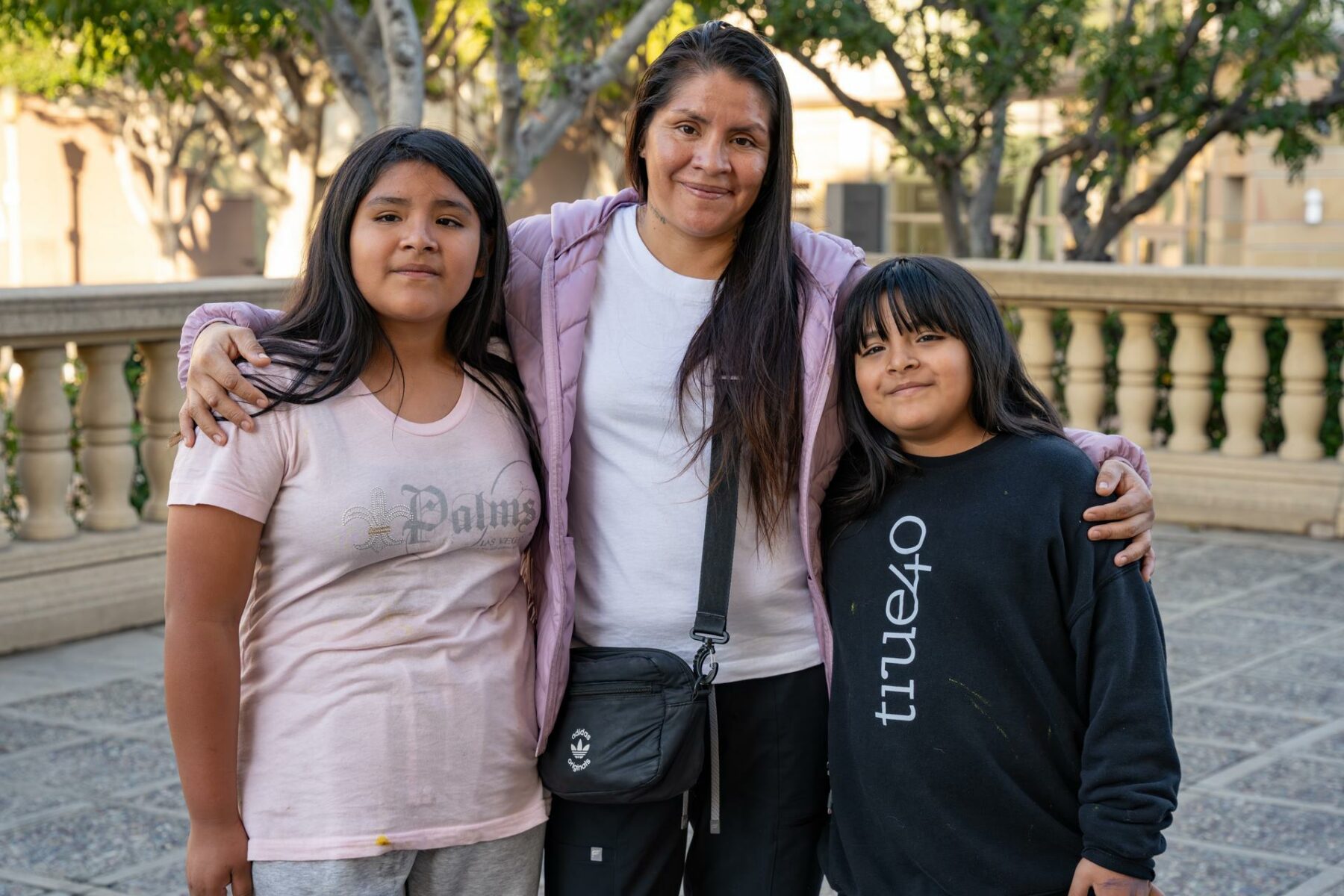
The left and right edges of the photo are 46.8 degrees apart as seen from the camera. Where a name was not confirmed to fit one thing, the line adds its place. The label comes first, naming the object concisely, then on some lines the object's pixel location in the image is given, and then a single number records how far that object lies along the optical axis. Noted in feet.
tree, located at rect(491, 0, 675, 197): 23.94
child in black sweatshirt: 7.49
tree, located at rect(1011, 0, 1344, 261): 32.07
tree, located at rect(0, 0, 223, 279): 81.71
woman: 8.23
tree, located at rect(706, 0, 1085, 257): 32.63
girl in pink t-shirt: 7.24
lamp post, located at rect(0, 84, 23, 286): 108.06
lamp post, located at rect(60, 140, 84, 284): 111.04
